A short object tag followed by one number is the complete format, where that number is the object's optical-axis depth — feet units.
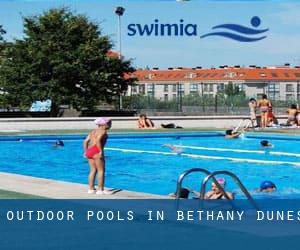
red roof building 417.28
